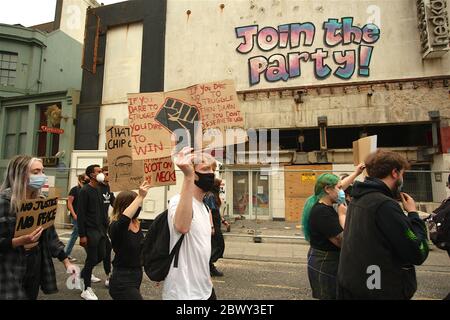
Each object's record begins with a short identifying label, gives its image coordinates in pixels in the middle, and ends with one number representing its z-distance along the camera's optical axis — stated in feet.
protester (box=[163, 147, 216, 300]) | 7.06
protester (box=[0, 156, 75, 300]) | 8.08
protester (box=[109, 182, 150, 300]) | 10.68
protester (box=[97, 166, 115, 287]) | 17.22
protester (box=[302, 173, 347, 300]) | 9.95
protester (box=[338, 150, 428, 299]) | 7.12
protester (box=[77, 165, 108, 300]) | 15.61
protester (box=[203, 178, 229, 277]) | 19.56
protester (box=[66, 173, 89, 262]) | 22.74
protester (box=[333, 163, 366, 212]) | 11.85
